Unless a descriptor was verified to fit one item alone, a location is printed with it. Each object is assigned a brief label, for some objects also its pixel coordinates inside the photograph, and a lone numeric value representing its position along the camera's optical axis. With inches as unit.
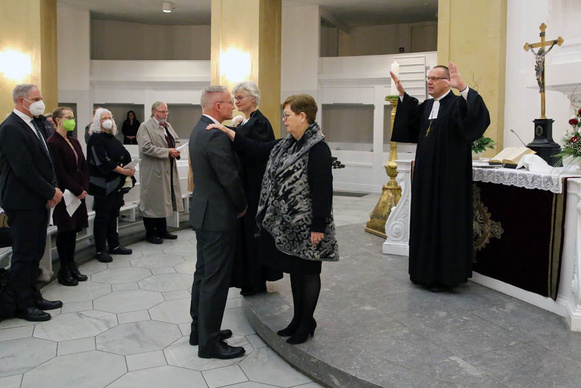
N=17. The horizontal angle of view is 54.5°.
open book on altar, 185.0
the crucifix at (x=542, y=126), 191.8
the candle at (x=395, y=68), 218.3
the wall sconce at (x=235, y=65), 389.1
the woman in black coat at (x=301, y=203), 127.8
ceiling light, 500.5
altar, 147.4
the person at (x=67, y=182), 197.2
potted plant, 206.5
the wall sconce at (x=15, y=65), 406.3
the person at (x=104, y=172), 237.0
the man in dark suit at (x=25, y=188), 161.9
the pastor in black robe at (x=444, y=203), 171.5
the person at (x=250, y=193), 160.7
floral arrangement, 149.6
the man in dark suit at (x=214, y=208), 135.3
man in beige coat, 270.8
